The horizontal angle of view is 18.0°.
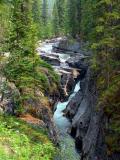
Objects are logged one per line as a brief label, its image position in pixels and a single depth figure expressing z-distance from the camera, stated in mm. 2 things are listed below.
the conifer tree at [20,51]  33447
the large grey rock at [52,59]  61938
